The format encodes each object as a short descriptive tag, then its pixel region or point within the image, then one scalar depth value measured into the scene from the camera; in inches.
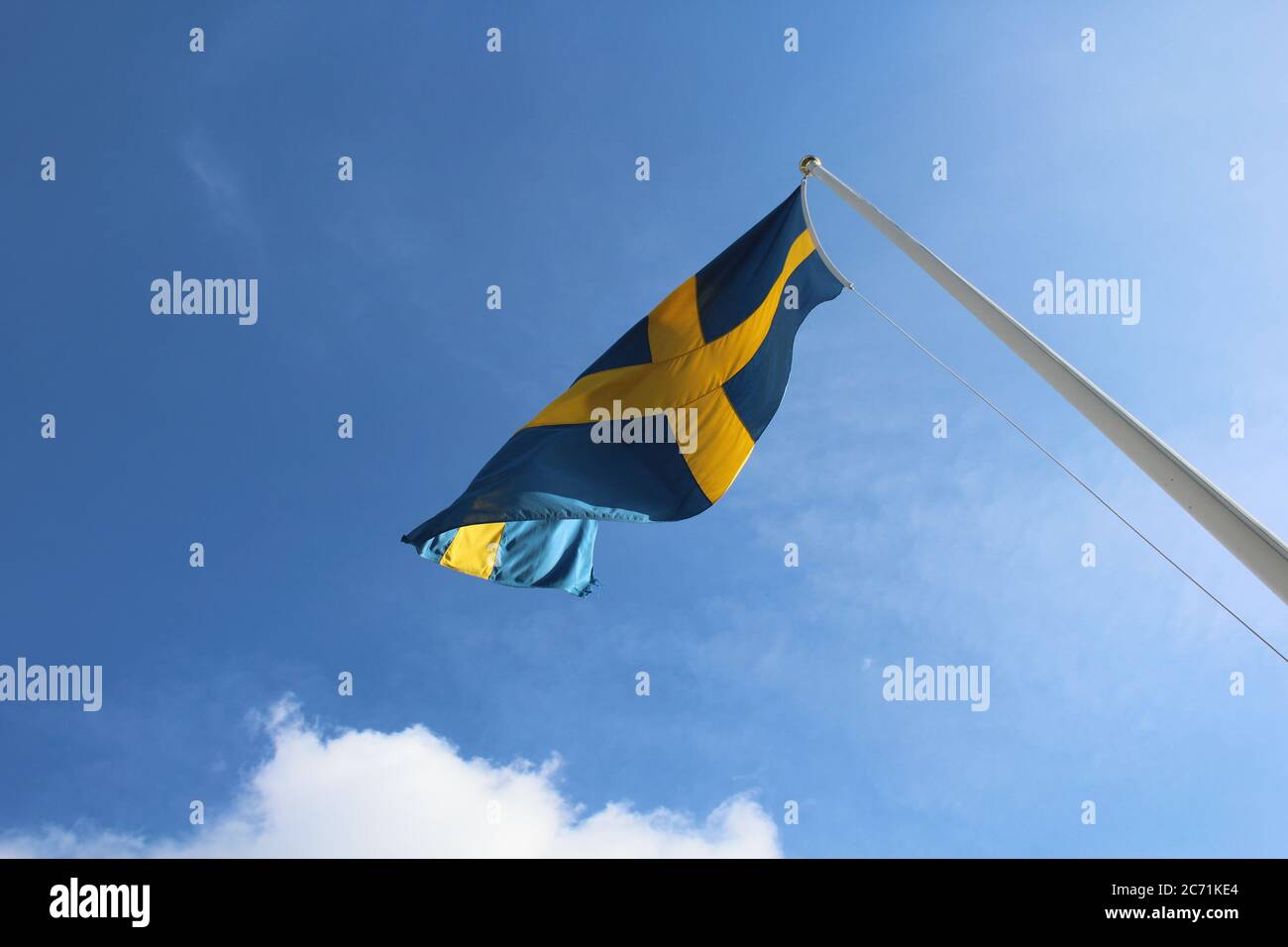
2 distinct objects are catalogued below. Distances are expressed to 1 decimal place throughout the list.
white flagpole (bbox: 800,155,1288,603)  147.1
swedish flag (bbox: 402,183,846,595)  314.2
